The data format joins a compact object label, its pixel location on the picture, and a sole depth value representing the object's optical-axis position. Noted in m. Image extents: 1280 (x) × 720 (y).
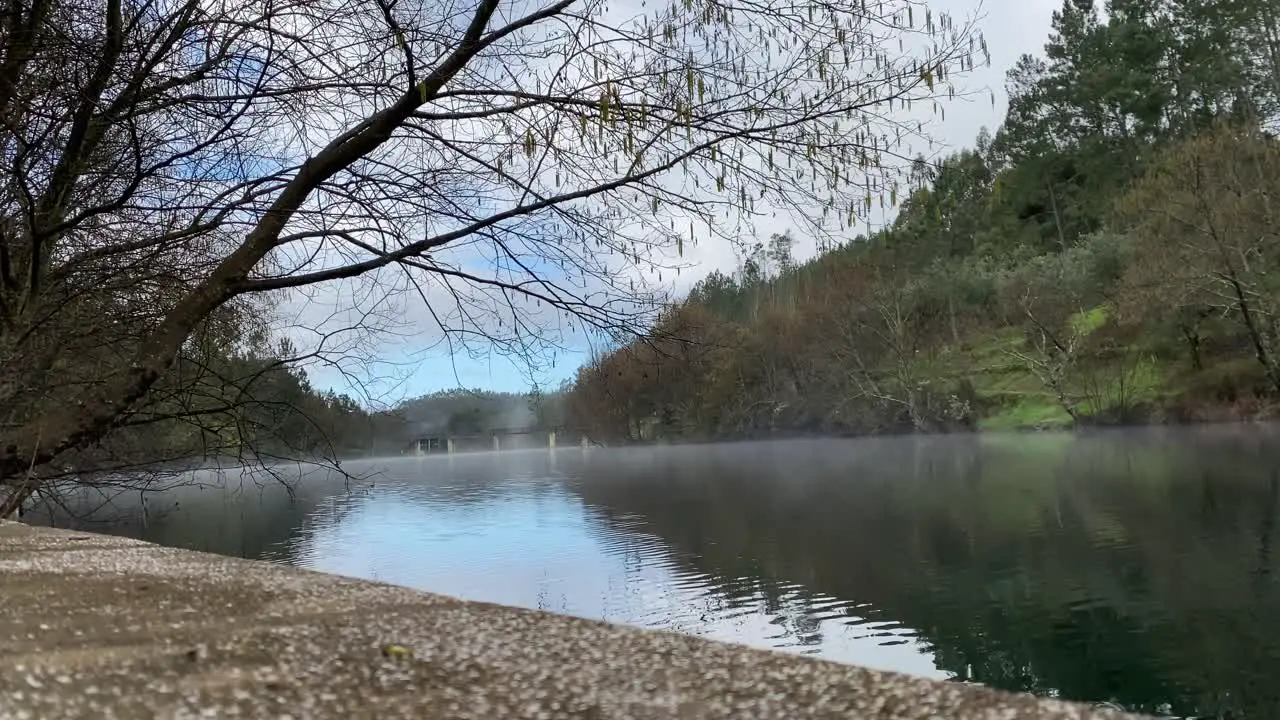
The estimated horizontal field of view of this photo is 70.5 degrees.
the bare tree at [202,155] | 5.13
